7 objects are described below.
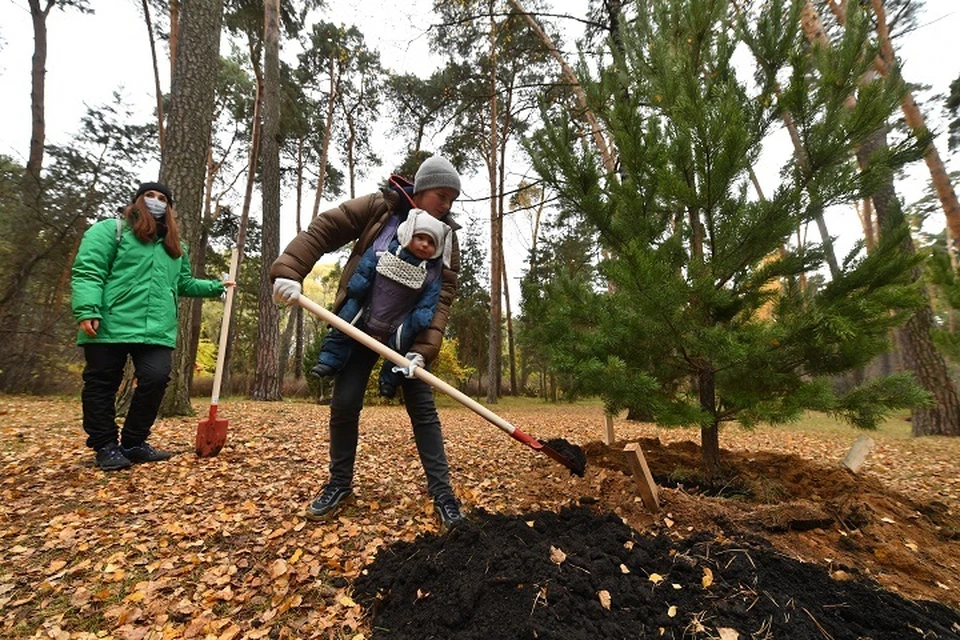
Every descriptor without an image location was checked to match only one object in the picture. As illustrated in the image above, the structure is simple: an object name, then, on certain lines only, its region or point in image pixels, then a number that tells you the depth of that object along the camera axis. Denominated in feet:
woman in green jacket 8.30
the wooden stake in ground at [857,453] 9.37
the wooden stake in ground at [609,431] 10.24
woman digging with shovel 7.02
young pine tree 6.85
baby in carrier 6.88
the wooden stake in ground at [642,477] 6.54
